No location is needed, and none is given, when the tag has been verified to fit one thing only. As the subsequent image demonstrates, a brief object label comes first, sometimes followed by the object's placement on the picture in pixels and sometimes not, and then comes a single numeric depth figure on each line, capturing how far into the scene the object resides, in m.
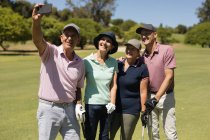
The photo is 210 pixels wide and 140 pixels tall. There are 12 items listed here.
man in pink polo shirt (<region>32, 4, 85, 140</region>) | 4.50
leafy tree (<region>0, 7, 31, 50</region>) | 47.41
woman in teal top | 5.14
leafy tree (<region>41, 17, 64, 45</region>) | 58.59
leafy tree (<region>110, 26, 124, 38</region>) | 79.12
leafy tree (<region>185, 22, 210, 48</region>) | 74.75
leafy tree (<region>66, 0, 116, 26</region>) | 101.26
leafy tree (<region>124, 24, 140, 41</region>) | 74.44
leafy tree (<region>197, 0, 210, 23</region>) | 119.12
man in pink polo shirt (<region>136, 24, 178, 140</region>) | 5.61
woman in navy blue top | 5.39
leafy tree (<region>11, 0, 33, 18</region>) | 75.62
